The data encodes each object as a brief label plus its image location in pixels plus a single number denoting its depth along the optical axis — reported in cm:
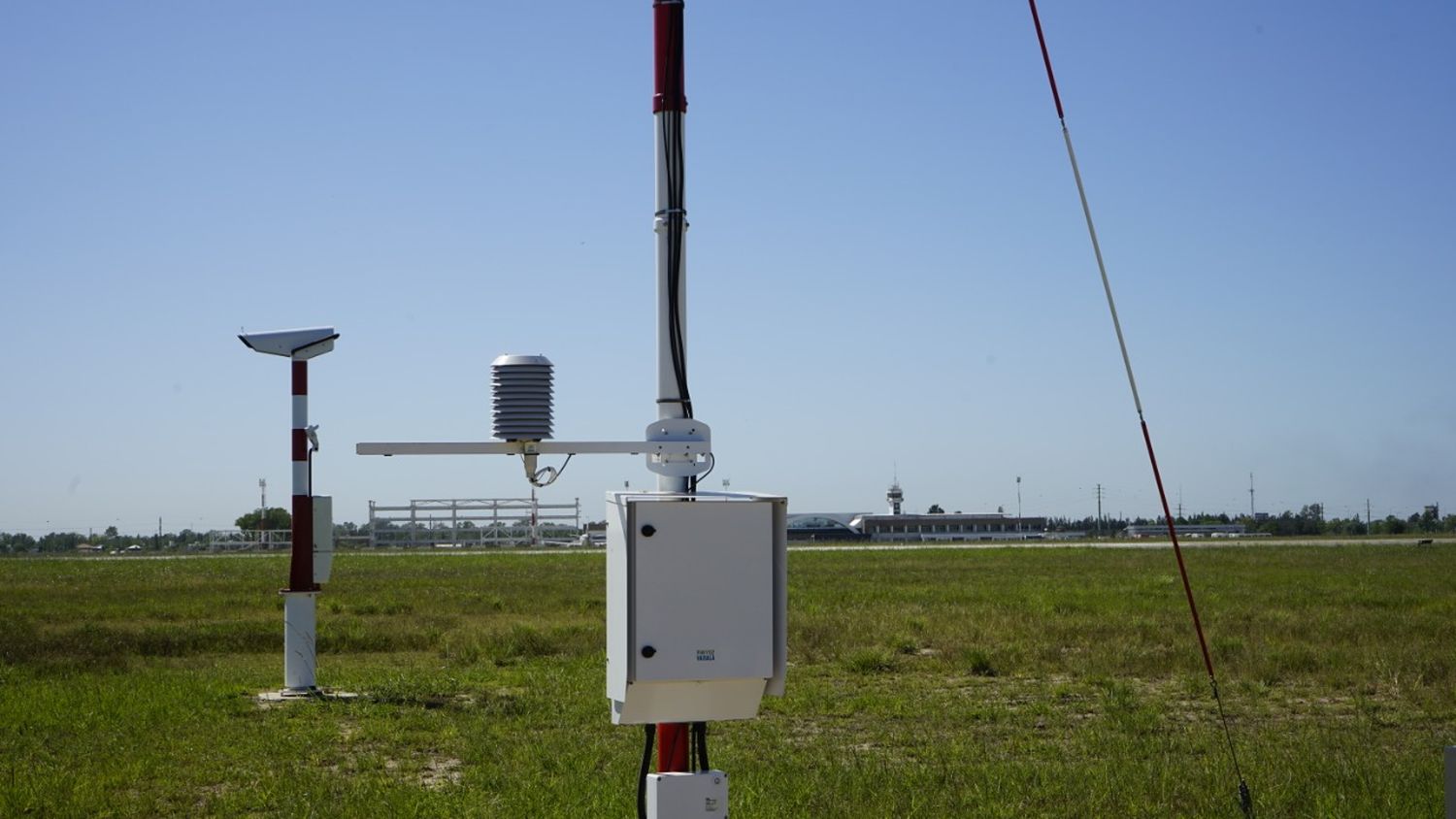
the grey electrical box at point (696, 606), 408
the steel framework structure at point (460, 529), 7100
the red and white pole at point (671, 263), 452
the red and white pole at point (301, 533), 1164
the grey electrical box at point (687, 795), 423
